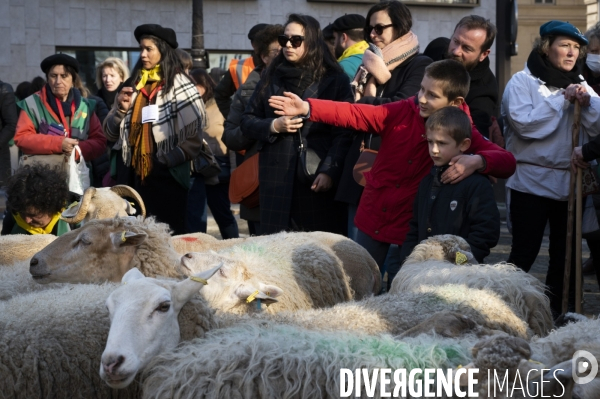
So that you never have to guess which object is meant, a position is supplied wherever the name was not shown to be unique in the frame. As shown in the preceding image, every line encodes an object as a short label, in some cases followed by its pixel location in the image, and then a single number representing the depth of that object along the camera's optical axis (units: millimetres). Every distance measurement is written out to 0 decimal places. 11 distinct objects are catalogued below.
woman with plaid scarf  6559
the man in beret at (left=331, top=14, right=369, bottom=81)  7110
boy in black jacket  4844
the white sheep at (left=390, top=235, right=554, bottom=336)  4148
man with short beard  5871
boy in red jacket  5148
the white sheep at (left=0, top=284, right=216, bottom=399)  3199
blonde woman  9414
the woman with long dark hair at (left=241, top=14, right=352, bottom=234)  6047
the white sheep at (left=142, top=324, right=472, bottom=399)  2770
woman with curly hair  5902
